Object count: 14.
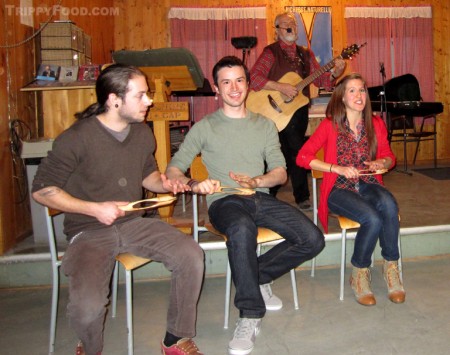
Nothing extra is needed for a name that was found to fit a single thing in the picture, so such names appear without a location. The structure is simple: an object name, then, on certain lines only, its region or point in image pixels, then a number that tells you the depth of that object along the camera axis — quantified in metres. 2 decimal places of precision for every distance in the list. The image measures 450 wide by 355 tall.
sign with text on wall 7.17
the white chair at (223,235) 2.48
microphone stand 6.42
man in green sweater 2.40
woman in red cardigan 2.72
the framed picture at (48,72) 3.66
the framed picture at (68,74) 3.69
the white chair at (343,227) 2.79
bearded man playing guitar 3.94
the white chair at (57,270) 2.15
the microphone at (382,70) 6.91
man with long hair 1.92
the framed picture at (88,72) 3.68
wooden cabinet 3.74
